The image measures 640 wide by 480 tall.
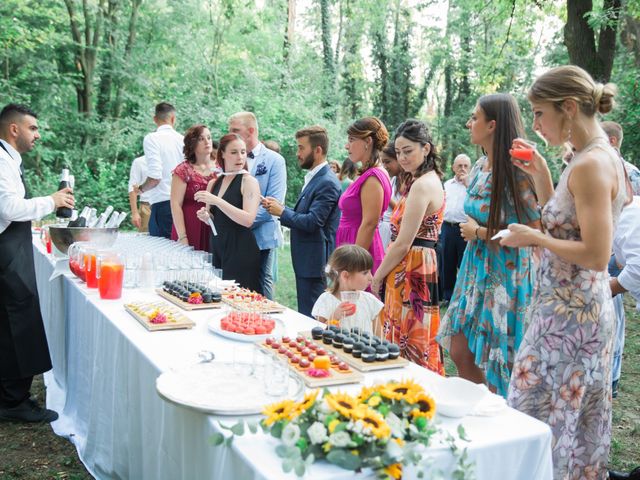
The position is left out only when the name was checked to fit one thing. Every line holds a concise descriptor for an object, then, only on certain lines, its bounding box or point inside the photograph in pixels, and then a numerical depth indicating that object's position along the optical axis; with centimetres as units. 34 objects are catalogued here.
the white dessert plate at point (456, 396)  150
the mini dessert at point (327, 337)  205
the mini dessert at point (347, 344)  195
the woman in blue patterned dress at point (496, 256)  255
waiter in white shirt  327
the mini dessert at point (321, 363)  177
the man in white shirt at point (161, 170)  535
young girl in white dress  266
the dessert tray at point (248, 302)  261
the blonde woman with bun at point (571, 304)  192
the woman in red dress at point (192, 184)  436
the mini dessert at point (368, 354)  186
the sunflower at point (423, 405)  134
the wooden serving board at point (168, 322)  228
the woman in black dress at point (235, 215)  369
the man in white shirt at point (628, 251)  278
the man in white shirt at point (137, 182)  615
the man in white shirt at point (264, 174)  471
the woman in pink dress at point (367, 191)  354
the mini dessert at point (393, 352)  190
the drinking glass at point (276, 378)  156
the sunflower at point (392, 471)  121
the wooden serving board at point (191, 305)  265
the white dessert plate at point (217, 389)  147
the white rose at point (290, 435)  124
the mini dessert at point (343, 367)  179
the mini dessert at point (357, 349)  191
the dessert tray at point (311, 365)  171
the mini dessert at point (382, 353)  187
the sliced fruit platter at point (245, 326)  215
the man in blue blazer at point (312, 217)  383
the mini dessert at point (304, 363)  179
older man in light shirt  636
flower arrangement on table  120
